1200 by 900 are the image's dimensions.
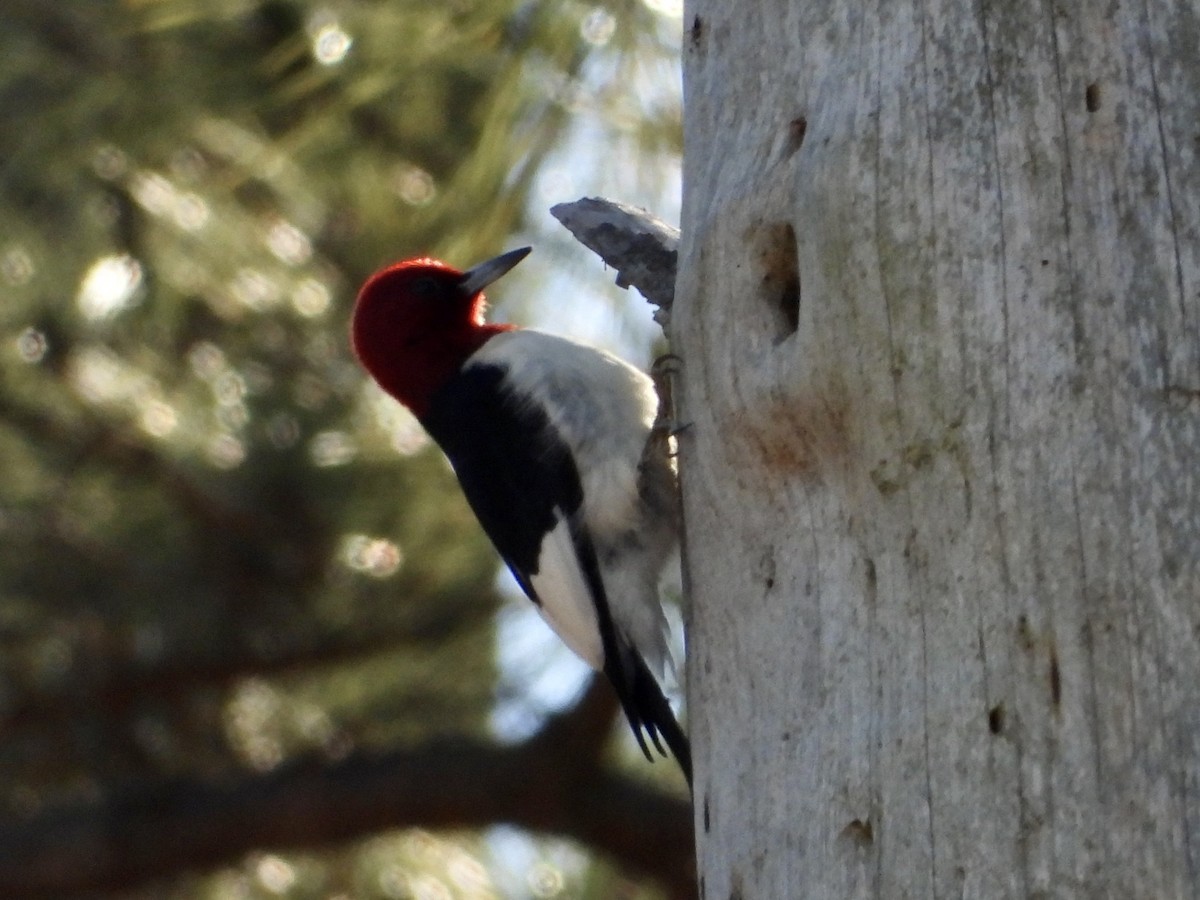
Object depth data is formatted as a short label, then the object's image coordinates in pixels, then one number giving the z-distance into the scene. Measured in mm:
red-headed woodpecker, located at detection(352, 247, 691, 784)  5594
